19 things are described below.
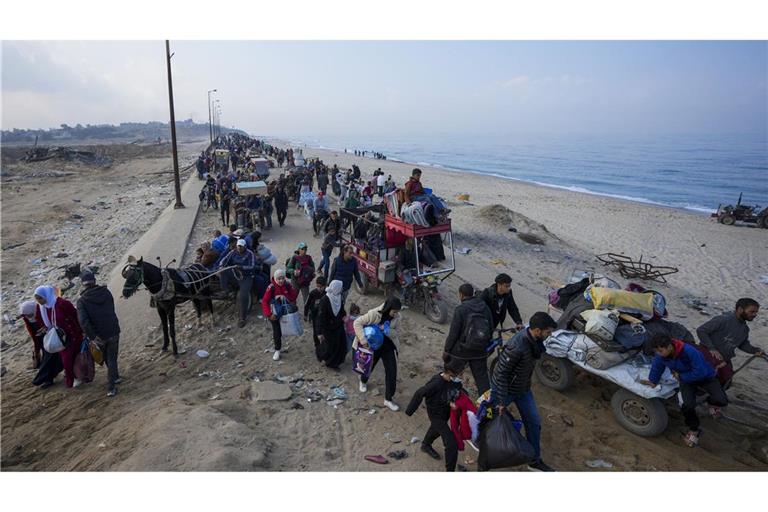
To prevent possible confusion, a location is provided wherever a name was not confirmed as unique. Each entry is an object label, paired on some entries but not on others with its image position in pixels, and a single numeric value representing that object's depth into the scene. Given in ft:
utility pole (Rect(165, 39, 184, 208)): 59.88
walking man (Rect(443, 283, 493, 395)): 15.70
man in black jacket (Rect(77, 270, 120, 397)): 17.89
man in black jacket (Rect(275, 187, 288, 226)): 49.55
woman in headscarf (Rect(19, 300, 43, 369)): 18.38
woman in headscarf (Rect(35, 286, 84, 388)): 18.02
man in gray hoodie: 16.74
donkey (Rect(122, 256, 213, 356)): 20.59
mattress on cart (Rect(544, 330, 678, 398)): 15.66
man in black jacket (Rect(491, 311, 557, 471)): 13.03
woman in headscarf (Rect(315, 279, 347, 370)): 19.25
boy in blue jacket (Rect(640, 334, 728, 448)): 14.67
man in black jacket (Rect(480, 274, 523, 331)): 18.31
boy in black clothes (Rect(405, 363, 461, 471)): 13.33
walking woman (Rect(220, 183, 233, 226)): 50.06
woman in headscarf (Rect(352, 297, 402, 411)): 17.21
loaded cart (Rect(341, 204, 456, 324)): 26.68
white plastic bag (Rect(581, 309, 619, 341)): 16.75
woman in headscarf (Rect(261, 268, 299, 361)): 21.20
